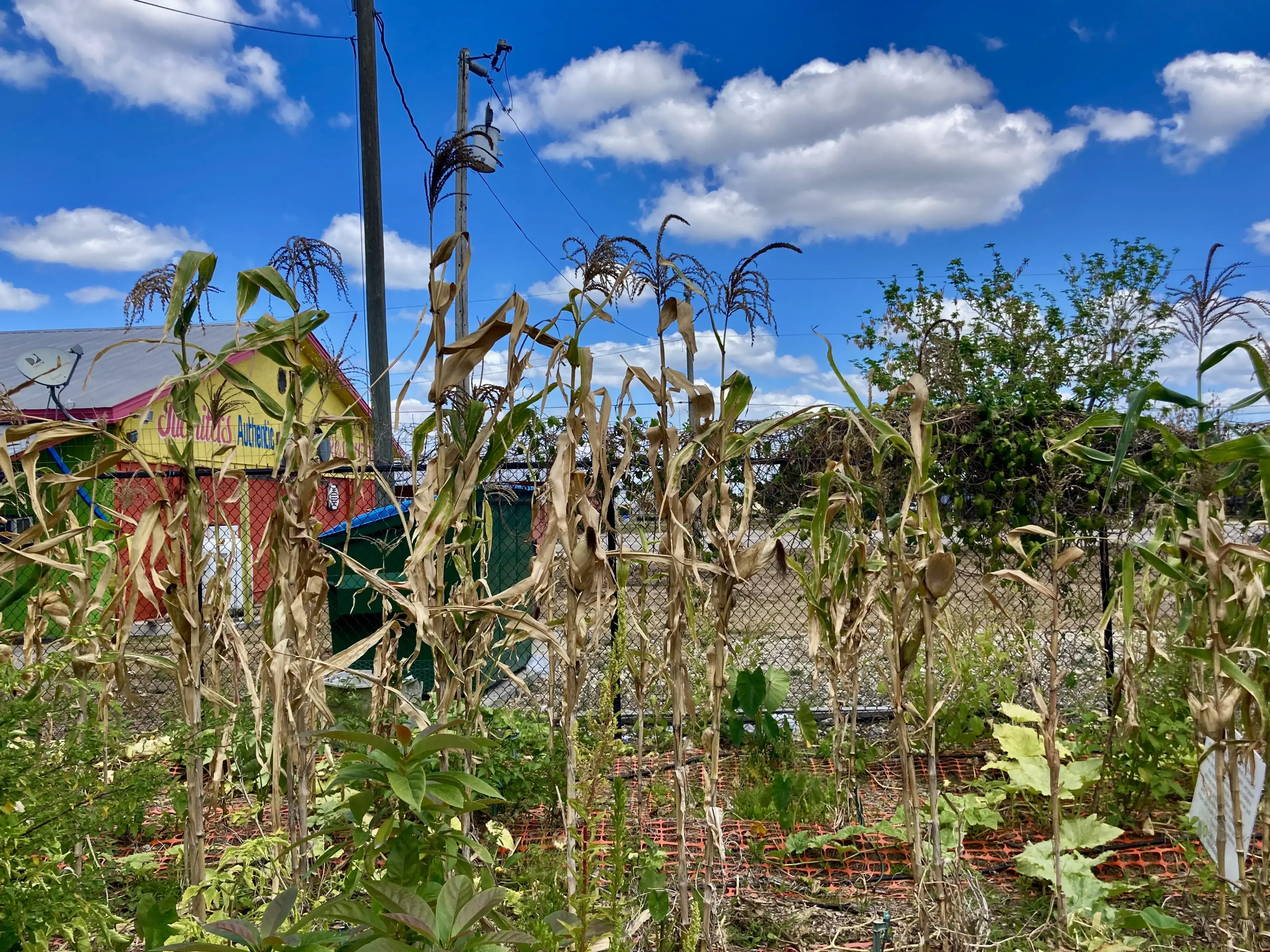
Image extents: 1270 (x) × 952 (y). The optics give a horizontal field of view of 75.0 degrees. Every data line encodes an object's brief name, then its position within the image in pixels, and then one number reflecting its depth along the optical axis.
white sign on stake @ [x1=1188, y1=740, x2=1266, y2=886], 1.91
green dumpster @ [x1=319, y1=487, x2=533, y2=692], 4.43
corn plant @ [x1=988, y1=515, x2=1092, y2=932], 1.82
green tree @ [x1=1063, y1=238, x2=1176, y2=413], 10.16
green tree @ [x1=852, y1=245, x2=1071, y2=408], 10.30
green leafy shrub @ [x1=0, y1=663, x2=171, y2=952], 1.50
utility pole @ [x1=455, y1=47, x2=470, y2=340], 9.58
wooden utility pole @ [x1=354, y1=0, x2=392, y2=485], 7.48
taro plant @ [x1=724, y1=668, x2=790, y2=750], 3.64
